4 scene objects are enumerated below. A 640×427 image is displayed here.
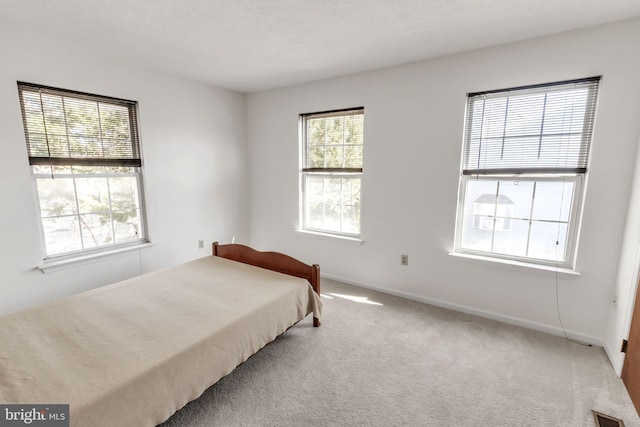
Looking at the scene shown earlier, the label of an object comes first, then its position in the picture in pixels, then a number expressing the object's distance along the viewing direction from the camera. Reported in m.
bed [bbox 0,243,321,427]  1.22
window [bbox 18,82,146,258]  2.43
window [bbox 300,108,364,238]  3.31
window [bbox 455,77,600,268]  2.25
